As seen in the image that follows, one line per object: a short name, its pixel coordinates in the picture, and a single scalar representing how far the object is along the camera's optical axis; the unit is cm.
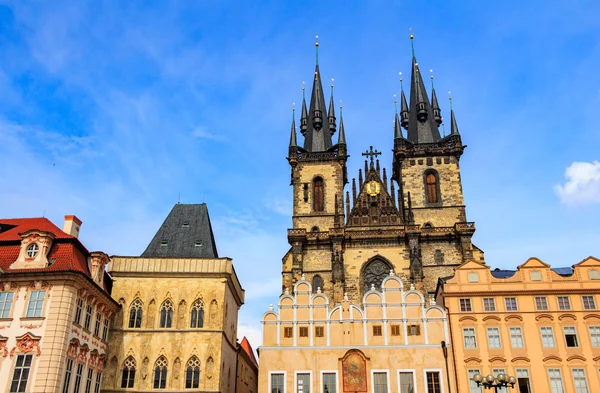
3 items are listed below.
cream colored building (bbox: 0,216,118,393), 2444
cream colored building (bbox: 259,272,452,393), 2900
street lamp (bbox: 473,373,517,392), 2173
